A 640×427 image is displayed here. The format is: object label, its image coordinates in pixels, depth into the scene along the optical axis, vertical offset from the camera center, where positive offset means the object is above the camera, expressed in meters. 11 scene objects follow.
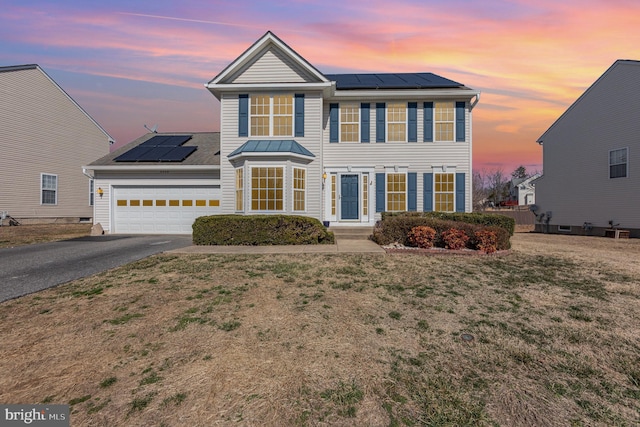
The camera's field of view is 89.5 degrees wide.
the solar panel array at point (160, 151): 16.12 +3.20
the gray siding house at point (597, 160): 16.47 +3.11
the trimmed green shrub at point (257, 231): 11.48 -0.67
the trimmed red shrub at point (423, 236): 10.07 -0.73
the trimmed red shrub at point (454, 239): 9.85 -0.79
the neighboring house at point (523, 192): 57.50 +3.91
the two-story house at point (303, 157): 14.16 +2.65
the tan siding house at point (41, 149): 20.78 +4.42
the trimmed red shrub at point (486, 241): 9.81 -0.85
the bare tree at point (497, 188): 63.47 +5.47
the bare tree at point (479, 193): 46.56 +3.68
